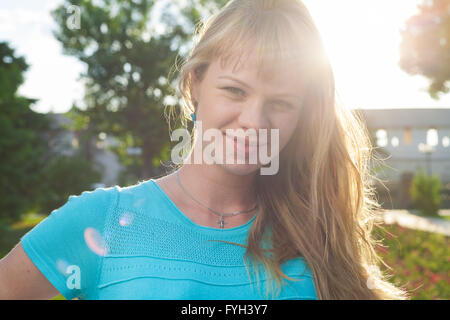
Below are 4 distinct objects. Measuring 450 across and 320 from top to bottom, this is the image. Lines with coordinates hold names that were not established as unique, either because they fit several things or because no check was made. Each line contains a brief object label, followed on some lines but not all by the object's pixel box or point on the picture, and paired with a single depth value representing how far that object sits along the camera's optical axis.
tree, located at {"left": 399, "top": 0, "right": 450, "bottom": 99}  13.17
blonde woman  1.60
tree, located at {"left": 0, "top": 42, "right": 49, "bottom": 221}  11.53
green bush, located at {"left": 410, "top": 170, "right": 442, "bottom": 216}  20.88
